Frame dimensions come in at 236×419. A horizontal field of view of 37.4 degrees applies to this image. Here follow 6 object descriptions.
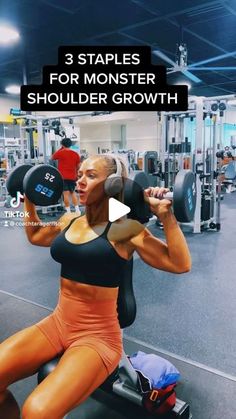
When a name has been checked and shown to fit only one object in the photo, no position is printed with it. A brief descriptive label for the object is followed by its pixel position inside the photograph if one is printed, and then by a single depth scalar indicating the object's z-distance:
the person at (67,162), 5.73
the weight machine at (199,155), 4.64
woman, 1.18
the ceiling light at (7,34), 4.87
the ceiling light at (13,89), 9.49
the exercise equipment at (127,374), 1.42
